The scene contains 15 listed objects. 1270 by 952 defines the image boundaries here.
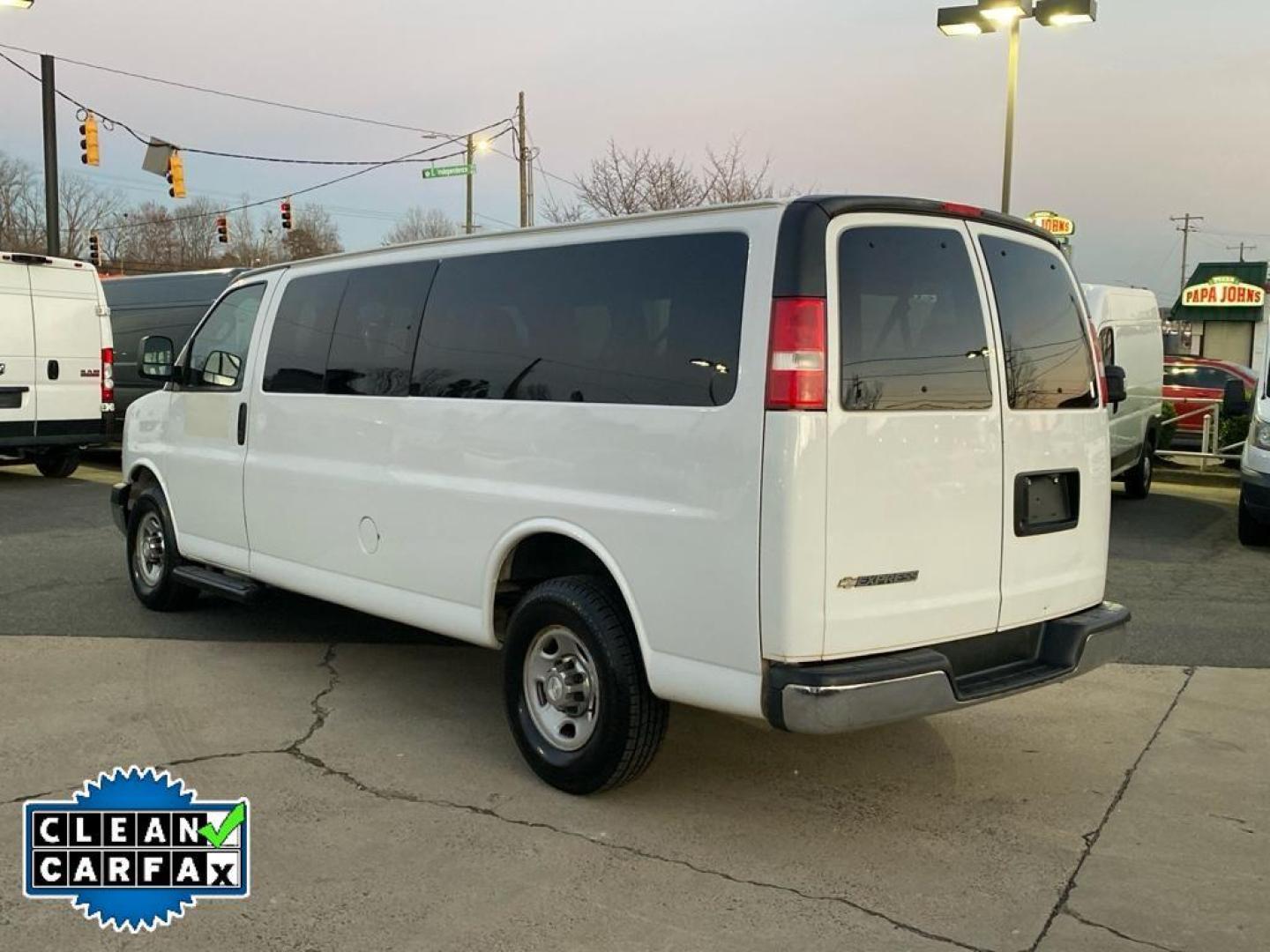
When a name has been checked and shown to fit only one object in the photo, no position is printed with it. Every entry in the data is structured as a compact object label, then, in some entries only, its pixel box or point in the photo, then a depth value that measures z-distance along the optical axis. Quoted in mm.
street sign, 26312
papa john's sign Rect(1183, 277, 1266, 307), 37750
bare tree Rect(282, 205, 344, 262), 52062
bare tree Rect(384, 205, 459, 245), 56469
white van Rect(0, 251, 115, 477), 12578
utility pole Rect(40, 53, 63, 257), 19812
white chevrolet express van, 3672
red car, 17516
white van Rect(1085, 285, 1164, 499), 11961
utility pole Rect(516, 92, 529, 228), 31969
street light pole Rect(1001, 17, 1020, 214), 14703
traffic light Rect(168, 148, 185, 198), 23344
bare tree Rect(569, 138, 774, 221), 28766
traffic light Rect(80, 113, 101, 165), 21516
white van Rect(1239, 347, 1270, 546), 9430
